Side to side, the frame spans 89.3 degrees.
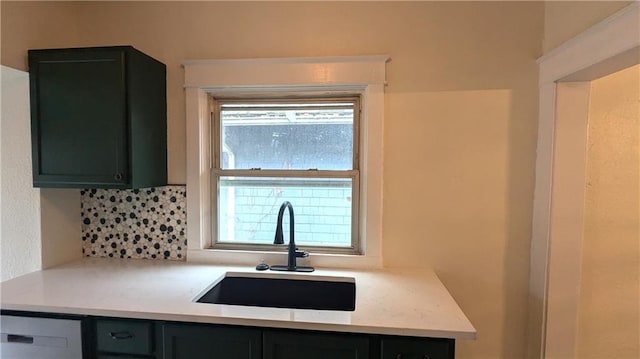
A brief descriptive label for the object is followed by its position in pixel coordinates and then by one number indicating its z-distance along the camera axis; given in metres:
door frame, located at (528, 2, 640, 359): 1.54
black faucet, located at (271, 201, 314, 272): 1.69
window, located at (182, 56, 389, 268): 1.79
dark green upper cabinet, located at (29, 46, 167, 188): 1.61
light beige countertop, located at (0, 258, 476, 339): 1.22
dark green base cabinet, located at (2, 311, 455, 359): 1.22
